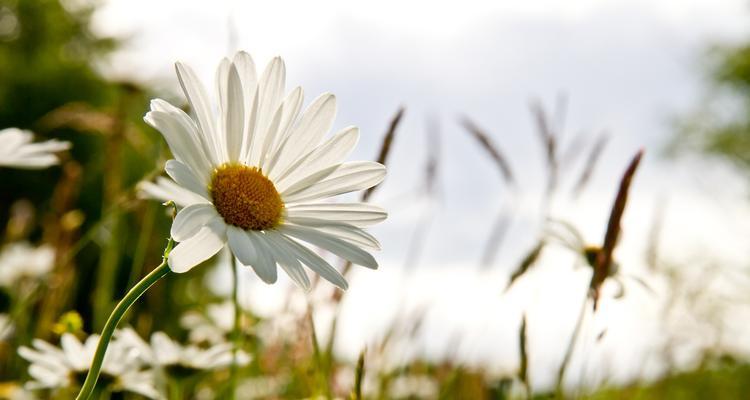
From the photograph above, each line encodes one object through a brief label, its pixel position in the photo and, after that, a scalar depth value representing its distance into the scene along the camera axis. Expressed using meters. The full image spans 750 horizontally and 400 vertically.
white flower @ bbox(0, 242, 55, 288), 1.68
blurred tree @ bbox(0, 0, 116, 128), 5.55
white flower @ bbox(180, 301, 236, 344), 0.44
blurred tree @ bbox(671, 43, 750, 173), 10.01
